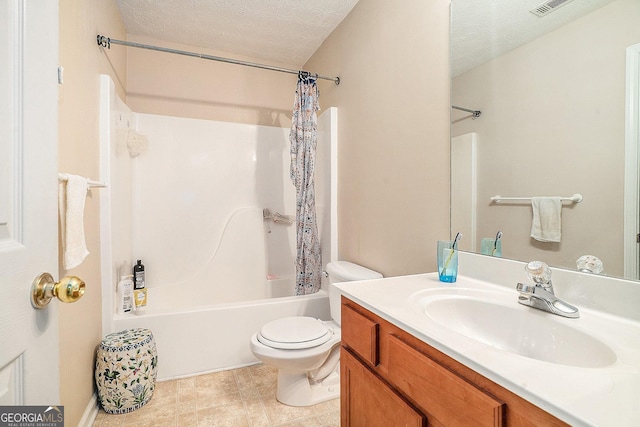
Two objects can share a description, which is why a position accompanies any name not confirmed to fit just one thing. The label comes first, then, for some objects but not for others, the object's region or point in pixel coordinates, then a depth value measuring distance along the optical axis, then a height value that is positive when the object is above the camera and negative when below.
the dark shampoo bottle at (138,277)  2.11 -0.48
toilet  1.48 -0.71
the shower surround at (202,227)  1.91 -0.15
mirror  0.83 +0.29
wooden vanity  0.56 -0.42
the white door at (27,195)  0.49 +0.03
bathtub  1.89 -0.79
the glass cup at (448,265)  1.16 -0.22
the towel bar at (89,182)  1.13 +0.12
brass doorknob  0.55 -0.15
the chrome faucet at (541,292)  0.82 -0.24
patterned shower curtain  2.30 +0.20
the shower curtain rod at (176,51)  1.70 +1.00
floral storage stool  1.58 -0.87
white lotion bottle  1.92 -0.56
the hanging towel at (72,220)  1.12 -0.04
